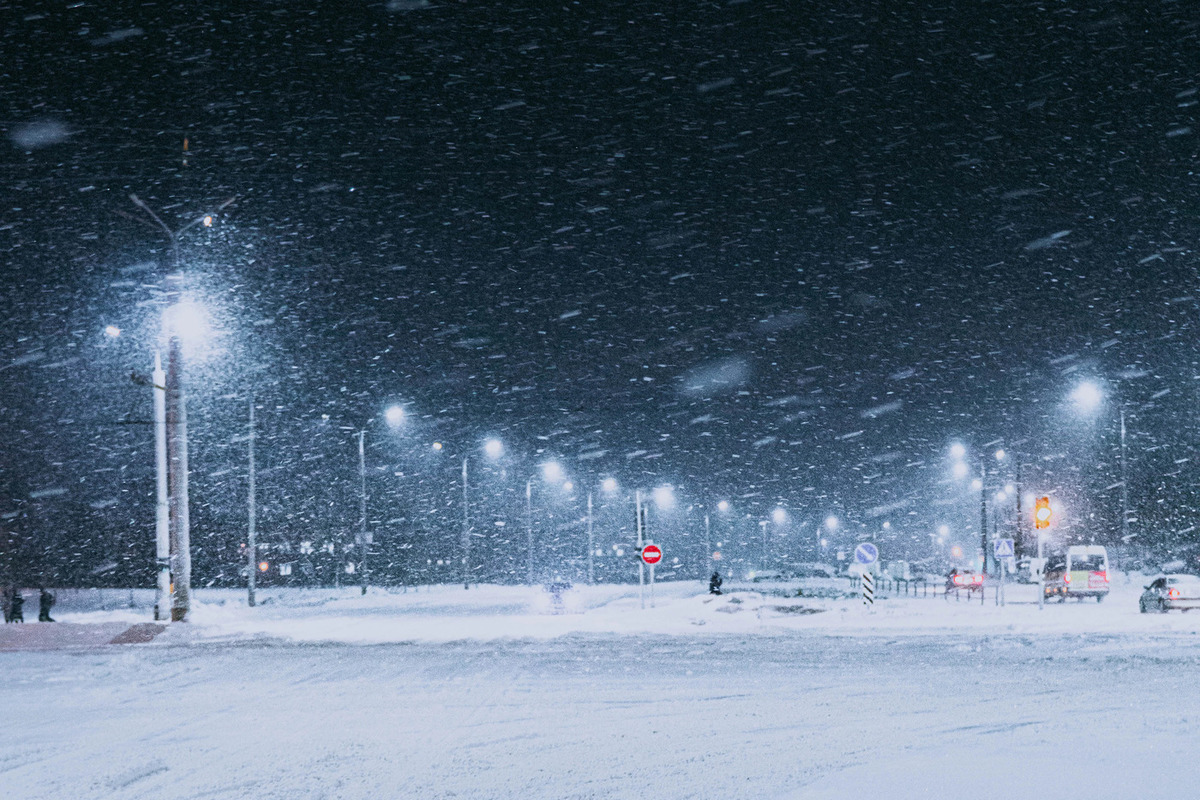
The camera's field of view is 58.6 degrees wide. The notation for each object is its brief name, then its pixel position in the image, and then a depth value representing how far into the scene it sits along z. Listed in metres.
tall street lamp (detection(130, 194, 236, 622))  28.27
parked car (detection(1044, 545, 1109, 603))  39.00
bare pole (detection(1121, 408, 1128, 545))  46.60
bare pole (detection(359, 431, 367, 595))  47.29
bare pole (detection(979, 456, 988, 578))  43.99
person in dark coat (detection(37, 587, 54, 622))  32.97
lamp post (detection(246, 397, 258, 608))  40.66
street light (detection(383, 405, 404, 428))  49.01
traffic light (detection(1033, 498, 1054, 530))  28.94
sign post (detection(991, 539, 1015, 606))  33.78
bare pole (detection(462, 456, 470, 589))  57.75
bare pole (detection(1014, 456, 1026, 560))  42.07
